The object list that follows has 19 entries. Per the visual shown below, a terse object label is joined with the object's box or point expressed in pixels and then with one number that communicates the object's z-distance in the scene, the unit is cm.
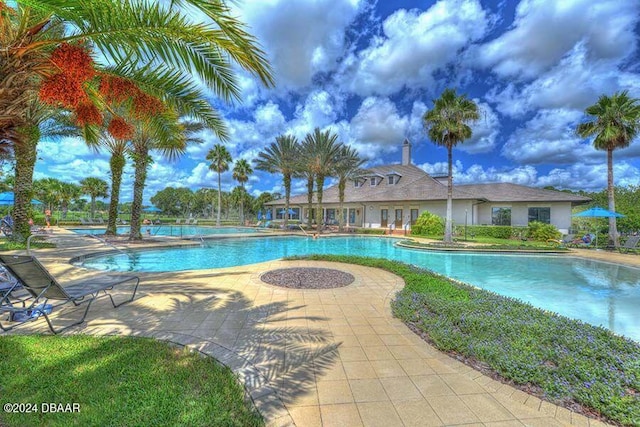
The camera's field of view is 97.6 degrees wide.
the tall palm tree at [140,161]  1600
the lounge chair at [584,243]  1820
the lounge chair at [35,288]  383
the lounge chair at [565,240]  1866
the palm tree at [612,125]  1634
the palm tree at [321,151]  2536
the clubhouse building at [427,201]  2348
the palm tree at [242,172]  4066
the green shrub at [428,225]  2362
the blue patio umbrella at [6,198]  1820
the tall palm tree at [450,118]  1677
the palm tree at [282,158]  2822
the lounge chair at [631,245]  1577
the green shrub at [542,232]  2025
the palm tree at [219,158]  3662
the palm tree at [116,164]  1731
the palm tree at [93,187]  4012
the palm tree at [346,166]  2605
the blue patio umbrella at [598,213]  1666
